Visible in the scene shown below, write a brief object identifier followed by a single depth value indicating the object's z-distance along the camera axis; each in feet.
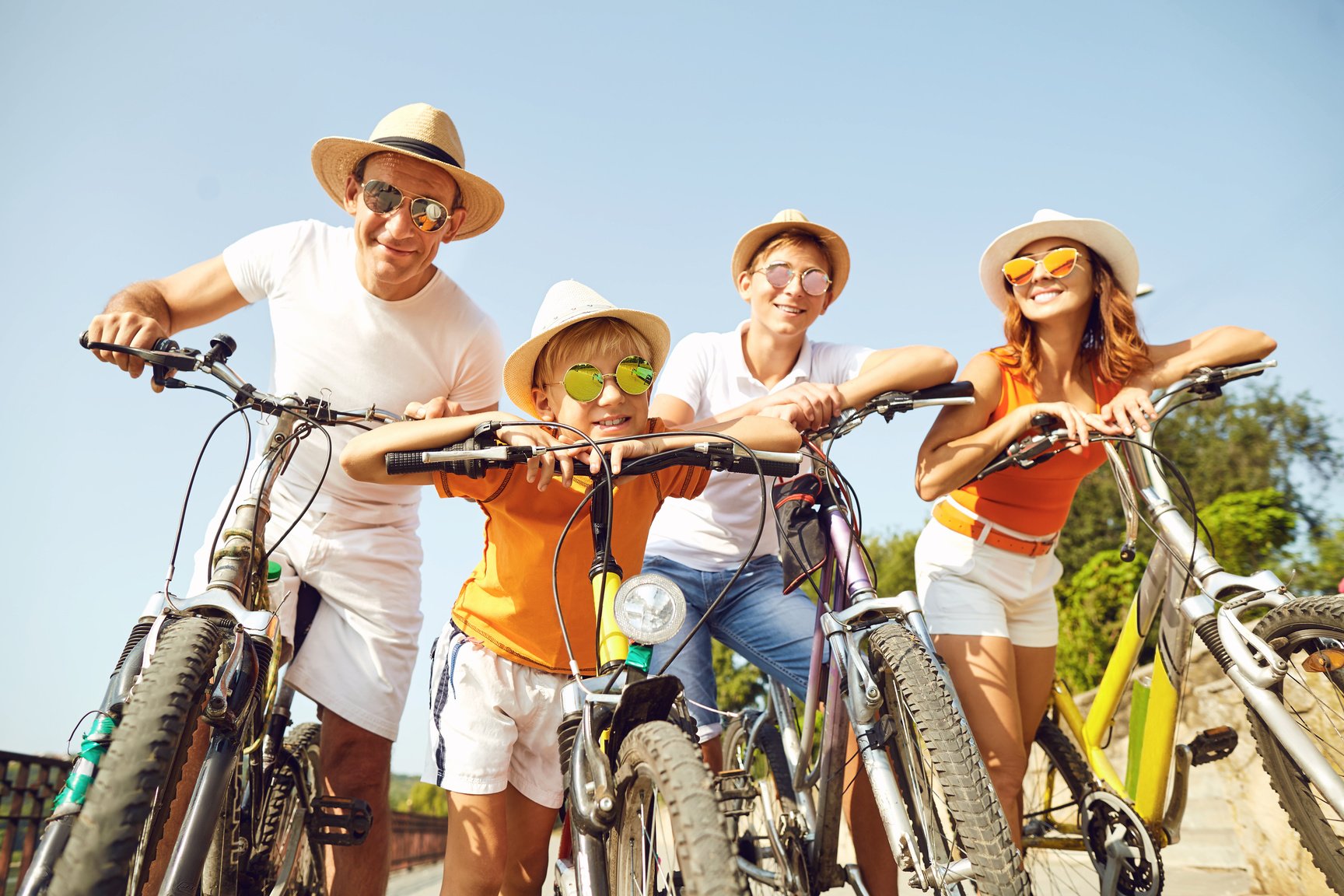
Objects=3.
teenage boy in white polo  11.39
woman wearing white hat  10.88
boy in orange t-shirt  8.75
